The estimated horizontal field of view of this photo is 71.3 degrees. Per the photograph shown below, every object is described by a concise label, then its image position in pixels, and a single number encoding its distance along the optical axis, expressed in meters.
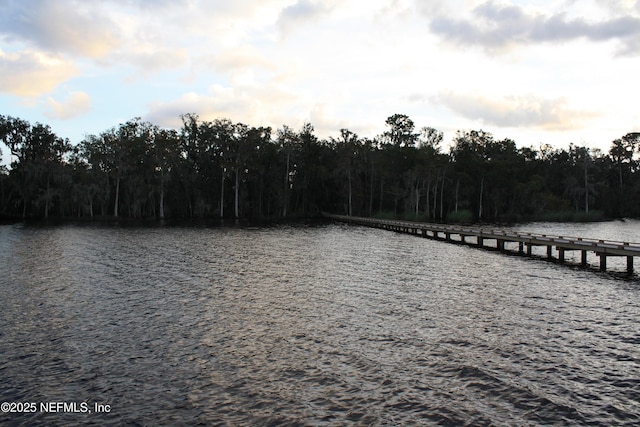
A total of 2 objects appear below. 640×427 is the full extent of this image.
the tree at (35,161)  78.38
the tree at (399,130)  109.31
